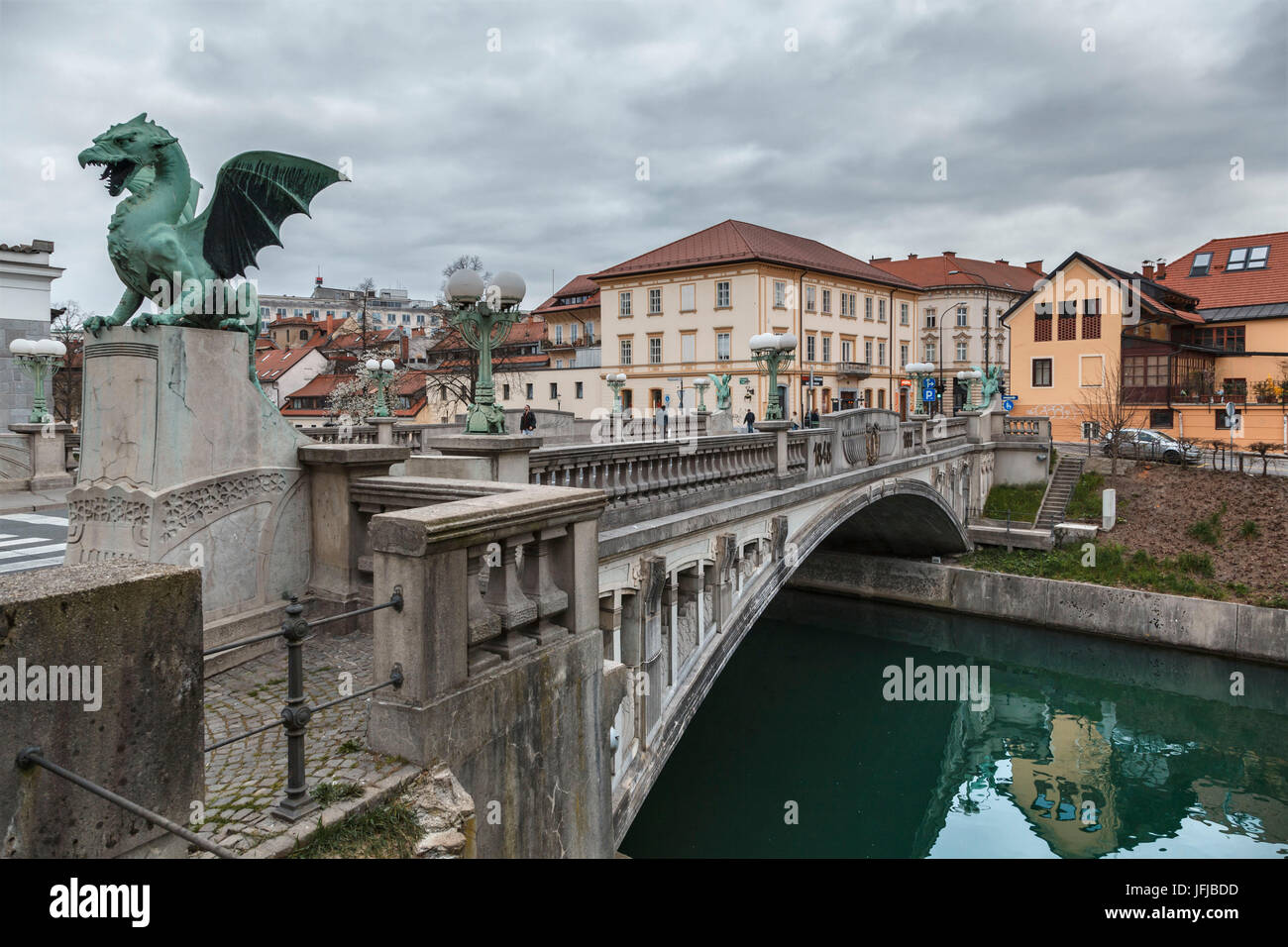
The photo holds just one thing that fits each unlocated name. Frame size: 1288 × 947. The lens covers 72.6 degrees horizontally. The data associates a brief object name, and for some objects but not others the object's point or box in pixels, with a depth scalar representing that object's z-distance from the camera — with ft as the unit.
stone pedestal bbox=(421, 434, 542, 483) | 23.65
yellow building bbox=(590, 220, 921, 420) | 173.06
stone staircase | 96.12
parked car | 102.53
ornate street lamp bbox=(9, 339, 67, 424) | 58.70
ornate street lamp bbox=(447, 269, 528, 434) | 27.48
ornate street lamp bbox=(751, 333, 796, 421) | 48.21
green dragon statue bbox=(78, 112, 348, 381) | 18.98
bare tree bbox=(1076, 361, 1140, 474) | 100.83
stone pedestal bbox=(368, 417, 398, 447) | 63.62
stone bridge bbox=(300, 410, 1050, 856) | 13.91
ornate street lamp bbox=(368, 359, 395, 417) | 82.33
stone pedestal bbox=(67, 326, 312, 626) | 18.16
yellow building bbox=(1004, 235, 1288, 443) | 143.95
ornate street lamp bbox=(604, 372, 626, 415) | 98.48
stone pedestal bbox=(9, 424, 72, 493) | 53.83
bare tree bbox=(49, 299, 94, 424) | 125.14
